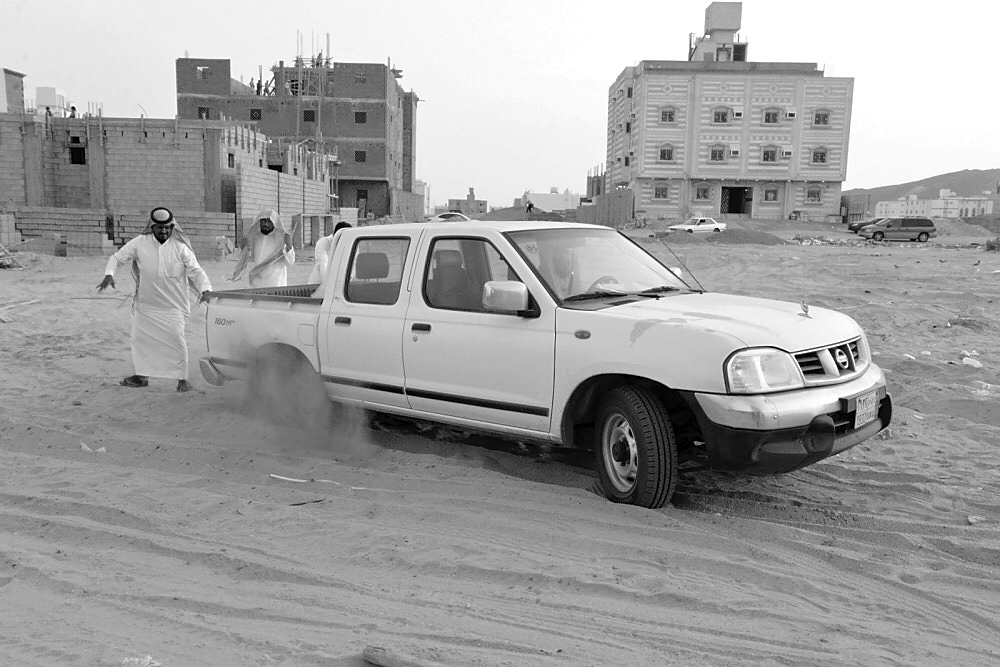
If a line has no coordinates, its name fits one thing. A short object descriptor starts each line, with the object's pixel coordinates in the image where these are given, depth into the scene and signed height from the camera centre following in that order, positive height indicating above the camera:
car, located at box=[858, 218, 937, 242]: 43.56 +0.06
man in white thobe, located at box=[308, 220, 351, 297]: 9.14 -0.57
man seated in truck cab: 5.34 -0.28
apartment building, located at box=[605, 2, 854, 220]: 62.41 +6.53
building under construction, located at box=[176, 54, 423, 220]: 67.12 +8.24
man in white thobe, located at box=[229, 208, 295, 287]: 9.92 -0.43
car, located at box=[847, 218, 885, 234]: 51.02 +0.28
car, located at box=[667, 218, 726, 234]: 46.00 -0.04
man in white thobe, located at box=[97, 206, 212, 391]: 8.44 -0.87
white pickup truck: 4.48 -0.79
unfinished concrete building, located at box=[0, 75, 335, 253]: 31.09 +1.54
